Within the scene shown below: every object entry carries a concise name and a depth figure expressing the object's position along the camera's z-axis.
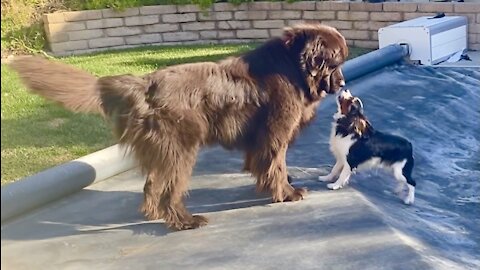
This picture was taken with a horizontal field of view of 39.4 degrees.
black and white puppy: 4.74
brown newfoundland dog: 4.15
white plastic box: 8.97
